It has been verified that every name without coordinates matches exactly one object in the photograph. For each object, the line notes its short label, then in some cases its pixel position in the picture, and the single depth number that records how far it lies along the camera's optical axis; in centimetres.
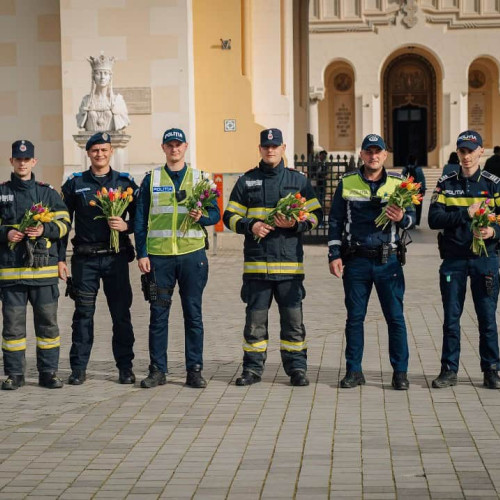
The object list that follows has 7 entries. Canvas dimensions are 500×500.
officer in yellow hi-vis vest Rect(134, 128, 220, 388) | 1011
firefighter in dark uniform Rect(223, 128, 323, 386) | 1009
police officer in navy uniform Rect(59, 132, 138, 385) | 1020
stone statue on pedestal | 2228
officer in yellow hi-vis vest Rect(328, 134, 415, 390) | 986
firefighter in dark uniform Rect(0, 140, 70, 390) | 1005
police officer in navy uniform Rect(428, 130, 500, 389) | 981
